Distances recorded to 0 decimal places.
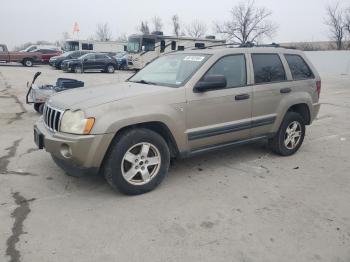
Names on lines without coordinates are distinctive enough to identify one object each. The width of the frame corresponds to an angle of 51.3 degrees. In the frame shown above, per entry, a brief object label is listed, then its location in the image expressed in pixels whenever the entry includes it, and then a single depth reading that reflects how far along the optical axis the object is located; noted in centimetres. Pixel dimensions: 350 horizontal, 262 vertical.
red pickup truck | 3023
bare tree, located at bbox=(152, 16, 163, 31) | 8369
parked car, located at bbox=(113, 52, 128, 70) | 3000
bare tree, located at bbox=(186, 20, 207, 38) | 7831
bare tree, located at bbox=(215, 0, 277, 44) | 5484
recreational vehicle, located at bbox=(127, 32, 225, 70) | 2652
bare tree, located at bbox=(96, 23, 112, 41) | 10203
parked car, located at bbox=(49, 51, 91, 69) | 2822
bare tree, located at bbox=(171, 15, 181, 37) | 7450
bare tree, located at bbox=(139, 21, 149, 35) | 7399
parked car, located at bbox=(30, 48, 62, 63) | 3254
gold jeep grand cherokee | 397
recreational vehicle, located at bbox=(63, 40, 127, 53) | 3597
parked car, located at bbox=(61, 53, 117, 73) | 2545
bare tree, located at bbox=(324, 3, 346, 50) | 4953
